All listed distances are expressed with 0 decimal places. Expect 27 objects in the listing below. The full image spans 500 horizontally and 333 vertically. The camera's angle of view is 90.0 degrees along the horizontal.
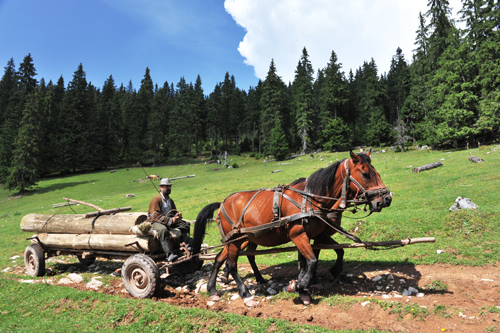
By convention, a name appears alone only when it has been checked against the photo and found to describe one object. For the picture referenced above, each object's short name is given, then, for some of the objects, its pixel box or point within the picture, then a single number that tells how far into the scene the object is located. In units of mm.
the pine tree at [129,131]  57950
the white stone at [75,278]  7723
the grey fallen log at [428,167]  18983
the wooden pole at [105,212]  8203
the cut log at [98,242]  6811
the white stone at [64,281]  7656
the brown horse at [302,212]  5164
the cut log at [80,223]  7367
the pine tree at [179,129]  58156
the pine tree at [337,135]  49750
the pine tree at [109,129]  56656
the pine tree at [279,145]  47969
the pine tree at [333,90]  54000
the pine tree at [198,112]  63438
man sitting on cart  6641
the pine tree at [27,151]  36094
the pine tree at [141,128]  57094
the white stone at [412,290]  5388
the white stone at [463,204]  9055
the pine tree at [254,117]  68894
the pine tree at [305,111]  52500
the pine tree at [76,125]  50625
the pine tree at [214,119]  67938
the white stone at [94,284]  7191
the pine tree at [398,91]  43988
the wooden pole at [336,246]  5078
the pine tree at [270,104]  54831
